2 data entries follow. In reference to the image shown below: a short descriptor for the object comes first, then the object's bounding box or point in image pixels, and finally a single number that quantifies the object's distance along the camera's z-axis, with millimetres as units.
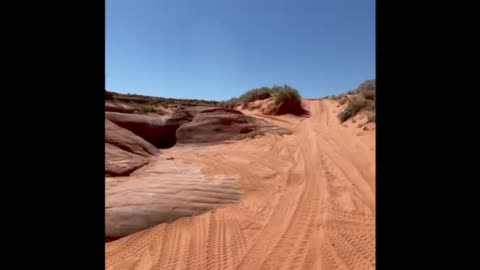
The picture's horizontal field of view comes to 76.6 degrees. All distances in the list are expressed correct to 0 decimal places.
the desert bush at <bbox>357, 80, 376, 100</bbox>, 18552
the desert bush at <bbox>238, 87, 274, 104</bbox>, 30550
